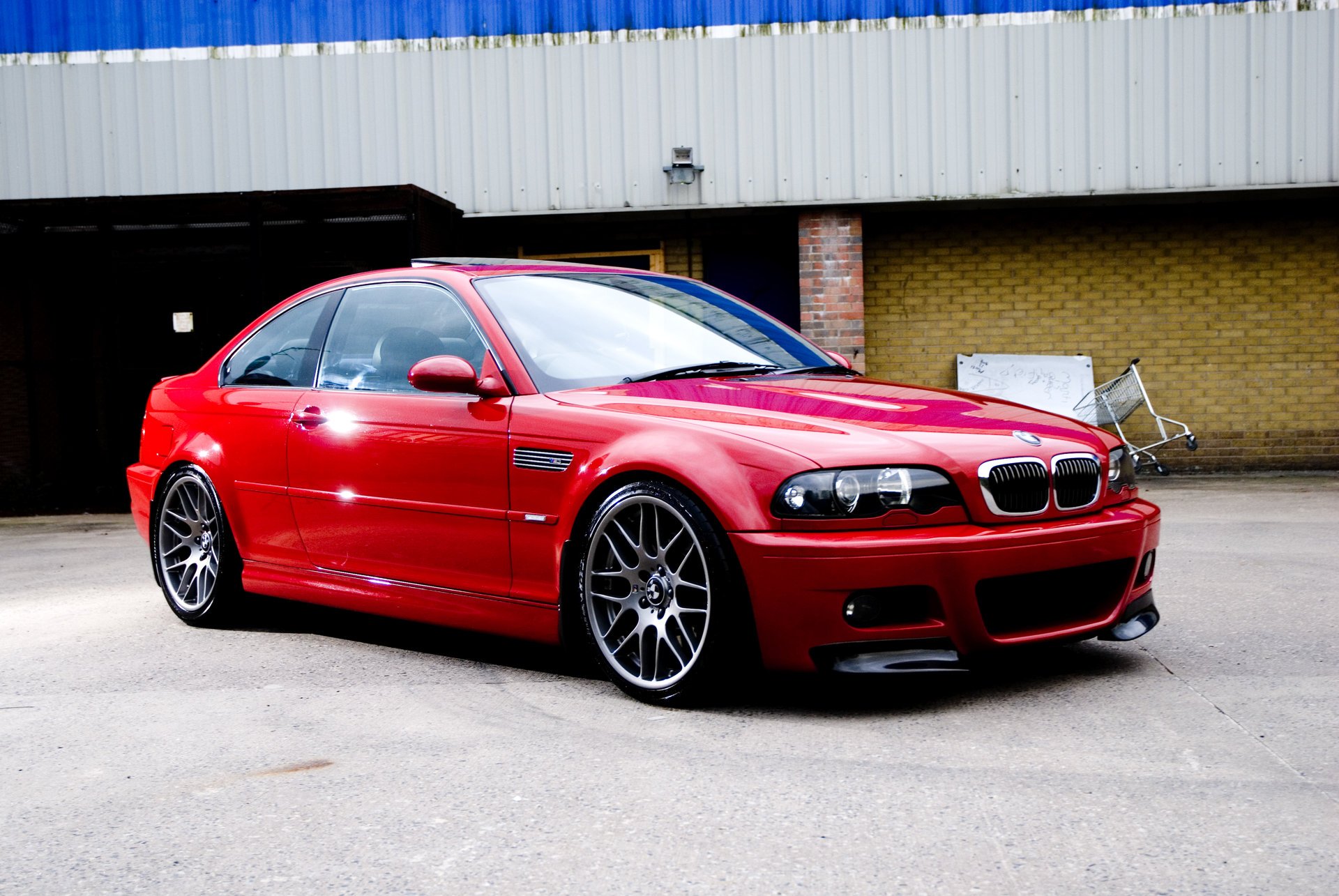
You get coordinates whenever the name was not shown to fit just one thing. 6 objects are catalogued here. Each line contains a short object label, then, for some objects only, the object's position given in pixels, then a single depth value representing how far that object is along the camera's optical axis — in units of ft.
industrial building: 41.34
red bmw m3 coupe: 13.03
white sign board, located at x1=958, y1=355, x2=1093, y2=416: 44.57
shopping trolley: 42.73
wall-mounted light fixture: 42.37
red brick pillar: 43.06
